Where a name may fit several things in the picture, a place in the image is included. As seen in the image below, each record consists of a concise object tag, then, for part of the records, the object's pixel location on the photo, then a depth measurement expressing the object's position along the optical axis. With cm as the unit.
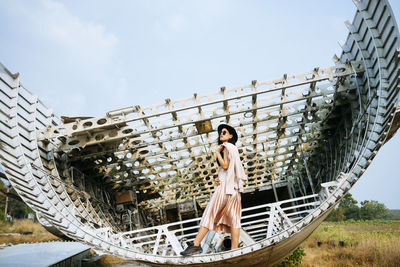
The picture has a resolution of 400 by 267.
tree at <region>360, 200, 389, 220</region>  3534
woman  494
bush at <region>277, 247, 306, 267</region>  1007
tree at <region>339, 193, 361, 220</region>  3781
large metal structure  572
